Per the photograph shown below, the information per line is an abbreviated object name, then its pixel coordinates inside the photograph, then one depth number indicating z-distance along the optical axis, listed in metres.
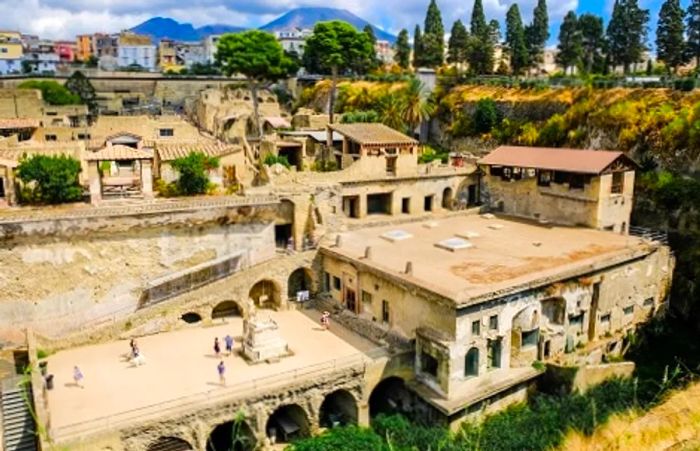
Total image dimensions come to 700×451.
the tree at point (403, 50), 86.75
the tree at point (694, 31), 47.78
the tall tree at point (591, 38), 65.50
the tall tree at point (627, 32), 55.06
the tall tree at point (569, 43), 62.54
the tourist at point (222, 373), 23.87
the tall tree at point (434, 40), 71.88
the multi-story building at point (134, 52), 161.88
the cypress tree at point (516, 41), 60.69
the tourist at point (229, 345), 27.08
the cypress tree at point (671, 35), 47.69
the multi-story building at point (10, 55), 131.49
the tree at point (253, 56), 60.53
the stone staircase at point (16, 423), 21.58
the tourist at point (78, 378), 24.20
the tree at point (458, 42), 68.56
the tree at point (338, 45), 65.00
